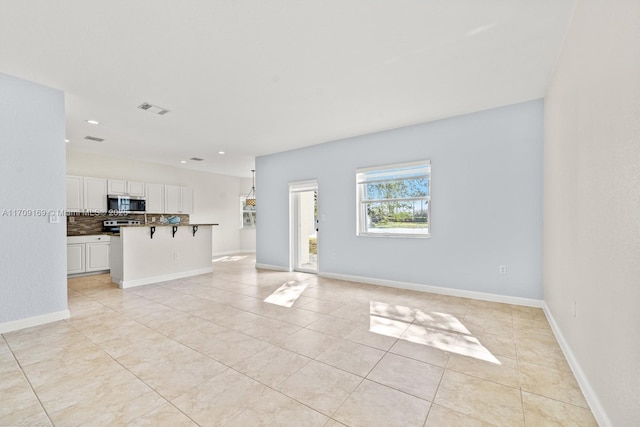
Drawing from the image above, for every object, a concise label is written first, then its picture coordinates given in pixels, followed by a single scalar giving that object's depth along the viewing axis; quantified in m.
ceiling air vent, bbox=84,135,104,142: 5.15
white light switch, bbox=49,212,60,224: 3.22
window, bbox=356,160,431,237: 4.50
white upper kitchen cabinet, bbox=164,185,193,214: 7.49
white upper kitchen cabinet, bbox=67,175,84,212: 5.72
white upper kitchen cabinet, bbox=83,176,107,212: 5.99
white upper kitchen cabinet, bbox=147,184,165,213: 7.10
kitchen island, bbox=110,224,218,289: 4.95
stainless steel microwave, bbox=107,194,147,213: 6.32
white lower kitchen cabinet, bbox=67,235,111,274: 5.64
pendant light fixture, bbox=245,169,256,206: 9.71
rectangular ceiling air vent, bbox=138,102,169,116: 3.78
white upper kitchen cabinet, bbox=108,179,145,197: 6.40
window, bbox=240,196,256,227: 9.84
